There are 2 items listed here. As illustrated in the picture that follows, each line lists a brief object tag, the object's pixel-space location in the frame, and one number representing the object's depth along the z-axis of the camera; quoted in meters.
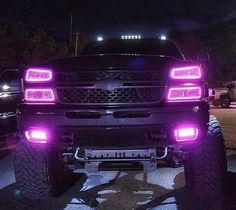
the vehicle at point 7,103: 6.28
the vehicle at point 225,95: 14.35
